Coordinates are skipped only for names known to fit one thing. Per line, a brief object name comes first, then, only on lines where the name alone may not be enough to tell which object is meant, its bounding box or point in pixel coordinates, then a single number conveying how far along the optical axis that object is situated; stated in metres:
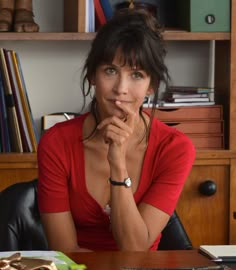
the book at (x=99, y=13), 4.16
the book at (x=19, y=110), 4.12
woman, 2.67
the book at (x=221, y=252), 2.19
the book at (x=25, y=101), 4.13
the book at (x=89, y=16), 4.07
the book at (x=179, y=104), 4.25
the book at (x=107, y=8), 4.18
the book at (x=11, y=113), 4.11
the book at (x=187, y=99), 4.26
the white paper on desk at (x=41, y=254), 2.04
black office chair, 2.69
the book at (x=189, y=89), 4.31
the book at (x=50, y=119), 4.29
